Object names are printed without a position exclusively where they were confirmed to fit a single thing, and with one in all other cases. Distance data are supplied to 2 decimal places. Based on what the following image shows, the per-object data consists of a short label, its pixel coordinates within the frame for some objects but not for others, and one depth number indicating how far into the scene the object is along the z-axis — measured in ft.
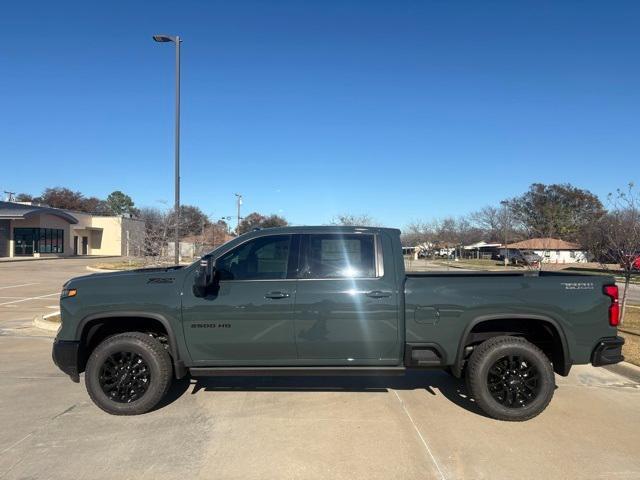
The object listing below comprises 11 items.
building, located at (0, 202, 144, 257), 146.92
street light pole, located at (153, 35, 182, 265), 46.98
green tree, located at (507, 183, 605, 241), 255.91
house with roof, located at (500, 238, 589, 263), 209.55
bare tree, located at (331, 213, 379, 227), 153.58
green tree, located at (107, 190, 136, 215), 366.31
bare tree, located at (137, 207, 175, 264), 62.95
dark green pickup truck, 15.75
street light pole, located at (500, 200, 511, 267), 190.17
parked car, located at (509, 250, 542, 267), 71.77
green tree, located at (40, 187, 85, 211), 301.63
